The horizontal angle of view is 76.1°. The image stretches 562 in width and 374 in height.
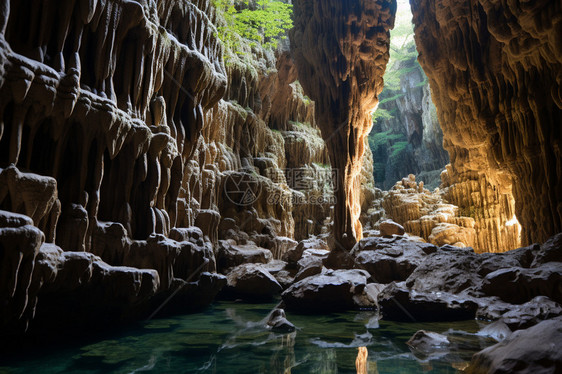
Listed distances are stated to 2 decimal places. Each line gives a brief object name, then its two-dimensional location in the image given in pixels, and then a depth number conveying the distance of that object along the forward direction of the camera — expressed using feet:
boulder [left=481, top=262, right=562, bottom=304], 21.72
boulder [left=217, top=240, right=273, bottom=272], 45.03
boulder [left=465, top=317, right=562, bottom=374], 9.34
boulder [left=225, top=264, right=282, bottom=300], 36.24
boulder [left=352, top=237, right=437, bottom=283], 36.01
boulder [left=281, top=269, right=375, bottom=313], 27.82
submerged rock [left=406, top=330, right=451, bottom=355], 16.48
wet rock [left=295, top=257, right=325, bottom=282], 37.86
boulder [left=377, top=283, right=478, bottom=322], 23.49
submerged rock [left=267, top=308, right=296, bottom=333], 21.98
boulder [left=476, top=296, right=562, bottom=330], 18.15
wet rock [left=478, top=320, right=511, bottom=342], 17.85
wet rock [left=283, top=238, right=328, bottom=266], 48.24
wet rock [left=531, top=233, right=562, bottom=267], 25.07
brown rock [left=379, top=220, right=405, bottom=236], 61.52
